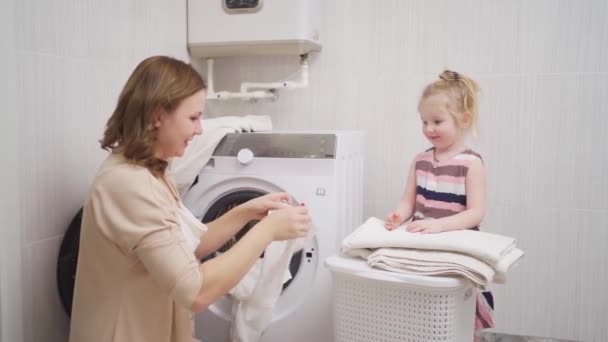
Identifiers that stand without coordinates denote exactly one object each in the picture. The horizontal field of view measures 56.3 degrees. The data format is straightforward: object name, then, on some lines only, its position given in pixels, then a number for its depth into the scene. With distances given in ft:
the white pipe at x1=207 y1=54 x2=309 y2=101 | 7.70
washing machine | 6.02
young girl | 5.59
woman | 3.65
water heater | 7.19
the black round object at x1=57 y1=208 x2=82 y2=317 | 5.16
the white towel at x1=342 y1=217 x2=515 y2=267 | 4.61
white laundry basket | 4.65
